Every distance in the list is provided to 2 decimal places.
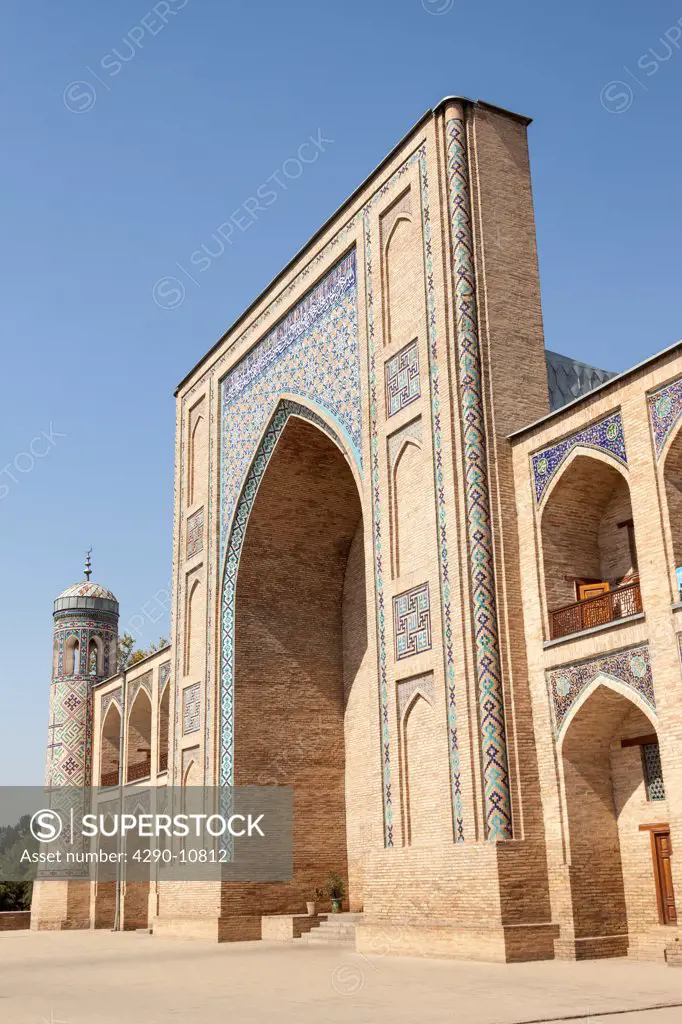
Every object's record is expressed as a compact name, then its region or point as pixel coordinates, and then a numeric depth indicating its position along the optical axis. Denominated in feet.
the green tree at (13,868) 90.22
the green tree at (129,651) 107.24
